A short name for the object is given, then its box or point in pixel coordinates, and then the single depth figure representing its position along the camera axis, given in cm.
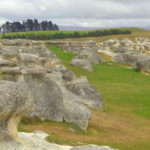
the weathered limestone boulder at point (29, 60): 3106
